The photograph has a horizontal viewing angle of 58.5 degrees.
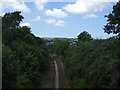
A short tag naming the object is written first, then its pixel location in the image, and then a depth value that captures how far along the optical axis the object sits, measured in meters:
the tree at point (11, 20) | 18.93
